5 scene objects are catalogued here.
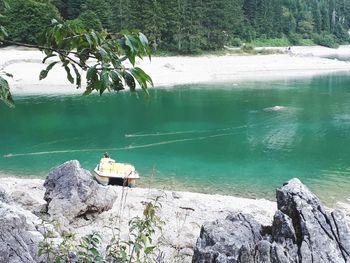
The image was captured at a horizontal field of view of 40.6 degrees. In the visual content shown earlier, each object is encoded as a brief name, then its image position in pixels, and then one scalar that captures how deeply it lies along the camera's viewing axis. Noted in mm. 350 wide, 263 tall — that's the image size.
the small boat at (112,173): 17625
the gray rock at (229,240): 6699
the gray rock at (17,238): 5168
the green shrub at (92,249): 4452
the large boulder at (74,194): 11281
